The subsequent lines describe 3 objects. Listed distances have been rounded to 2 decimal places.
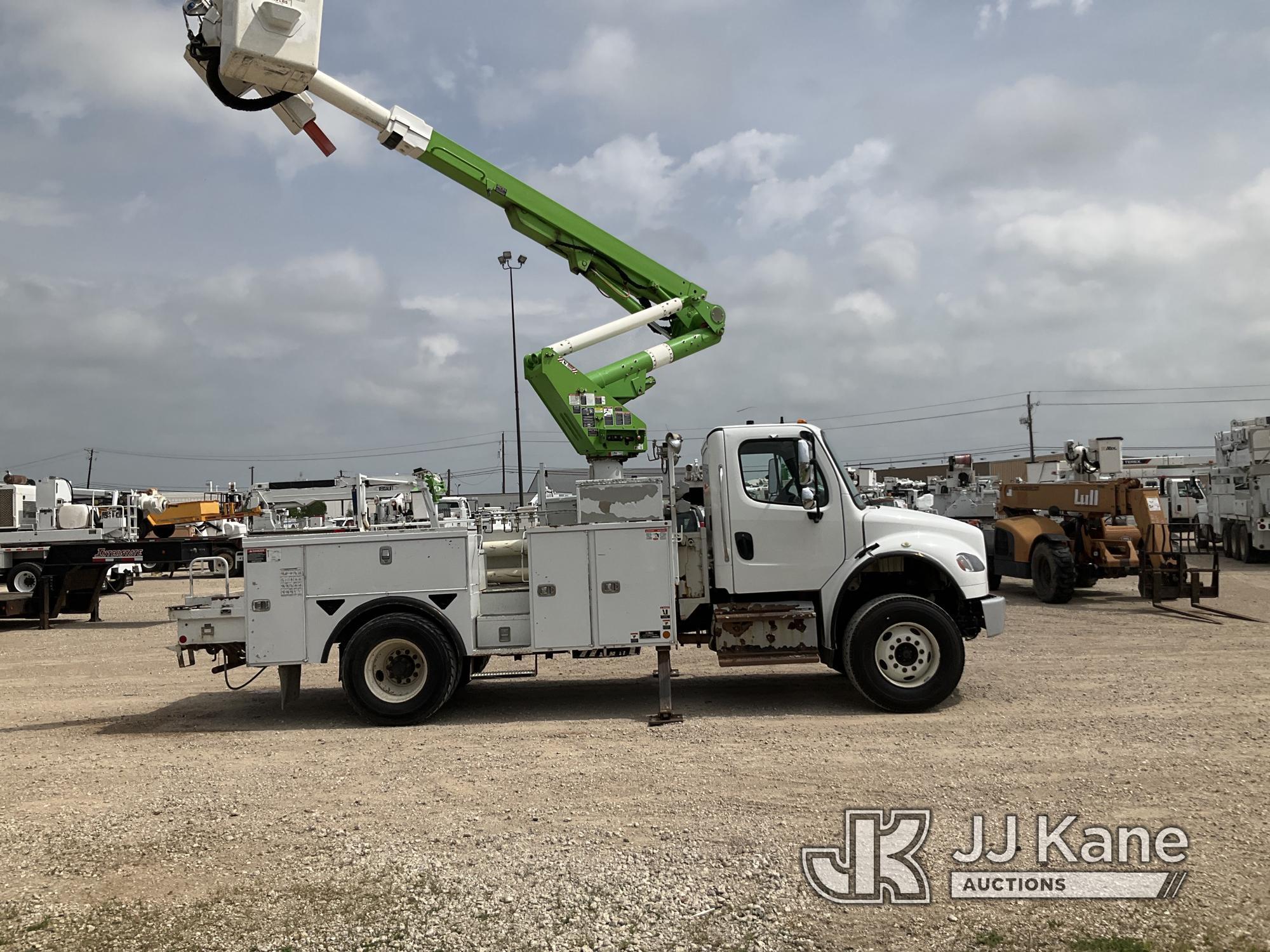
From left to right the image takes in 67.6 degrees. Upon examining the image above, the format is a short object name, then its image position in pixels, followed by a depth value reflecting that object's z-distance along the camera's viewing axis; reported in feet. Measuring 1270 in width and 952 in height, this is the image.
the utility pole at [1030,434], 226.99
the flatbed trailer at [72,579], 59.93
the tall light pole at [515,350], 96.94
